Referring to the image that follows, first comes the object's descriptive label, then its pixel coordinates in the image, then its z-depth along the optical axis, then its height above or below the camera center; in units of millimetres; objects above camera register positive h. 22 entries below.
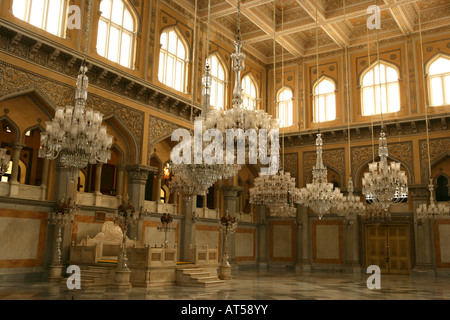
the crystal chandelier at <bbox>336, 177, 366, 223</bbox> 13078 +1066
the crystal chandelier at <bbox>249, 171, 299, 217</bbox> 10820 +1246
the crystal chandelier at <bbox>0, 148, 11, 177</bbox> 7816 +1301
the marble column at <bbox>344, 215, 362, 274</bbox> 16672 -91
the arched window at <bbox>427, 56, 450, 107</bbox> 16016 +5899
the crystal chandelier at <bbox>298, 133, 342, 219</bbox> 11008 +1217
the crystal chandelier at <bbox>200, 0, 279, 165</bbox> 7844 +2123
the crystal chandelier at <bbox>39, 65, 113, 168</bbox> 7637 +1712
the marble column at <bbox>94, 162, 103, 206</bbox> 12391 +1442
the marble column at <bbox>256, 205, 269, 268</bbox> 18672 +106
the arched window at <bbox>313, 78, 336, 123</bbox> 18344 +5889
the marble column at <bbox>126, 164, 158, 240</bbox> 13039 +1569
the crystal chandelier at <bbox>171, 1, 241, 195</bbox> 8039 +1291
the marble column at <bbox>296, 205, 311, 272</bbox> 17547 -23
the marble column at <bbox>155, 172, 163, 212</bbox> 14241 +1604
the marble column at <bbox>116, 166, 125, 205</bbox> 13054 +1597
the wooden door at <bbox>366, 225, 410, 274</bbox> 16266 -164
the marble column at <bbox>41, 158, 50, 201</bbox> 11160 +1373
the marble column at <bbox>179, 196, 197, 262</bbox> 14651 +358
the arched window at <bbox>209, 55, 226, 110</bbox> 16750 +5941
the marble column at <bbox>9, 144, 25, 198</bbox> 10531 +1440
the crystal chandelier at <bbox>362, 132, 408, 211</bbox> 10062 +1380
